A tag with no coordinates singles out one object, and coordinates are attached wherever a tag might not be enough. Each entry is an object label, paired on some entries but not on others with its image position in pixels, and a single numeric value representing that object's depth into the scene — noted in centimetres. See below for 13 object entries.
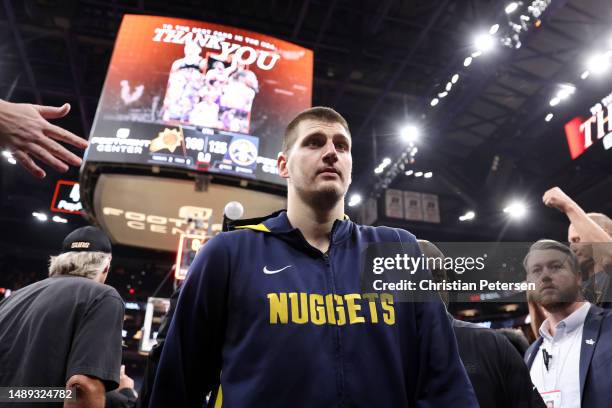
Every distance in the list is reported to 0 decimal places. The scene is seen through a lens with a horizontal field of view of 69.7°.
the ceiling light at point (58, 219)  1555
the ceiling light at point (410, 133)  1066
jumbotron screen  737
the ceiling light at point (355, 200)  1356
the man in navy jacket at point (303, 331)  146
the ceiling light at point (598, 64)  799
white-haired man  231
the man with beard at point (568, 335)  229
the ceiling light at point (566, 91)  883
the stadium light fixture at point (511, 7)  736
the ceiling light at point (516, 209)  1176
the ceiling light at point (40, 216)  1562
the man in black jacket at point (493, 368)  218
